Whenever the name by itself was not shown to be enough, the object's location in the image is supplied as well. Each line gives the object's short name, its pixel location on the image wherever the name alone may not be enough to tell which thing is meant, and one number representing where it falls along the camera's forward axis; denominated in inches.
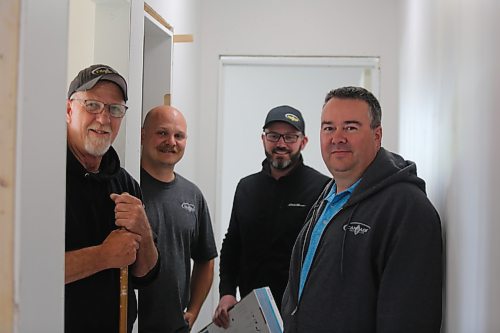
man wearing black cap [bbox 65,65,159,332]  67.2
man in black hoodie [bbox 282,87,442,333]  58.5
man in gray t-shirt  97.7
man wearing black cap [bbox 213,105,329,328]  108.2
